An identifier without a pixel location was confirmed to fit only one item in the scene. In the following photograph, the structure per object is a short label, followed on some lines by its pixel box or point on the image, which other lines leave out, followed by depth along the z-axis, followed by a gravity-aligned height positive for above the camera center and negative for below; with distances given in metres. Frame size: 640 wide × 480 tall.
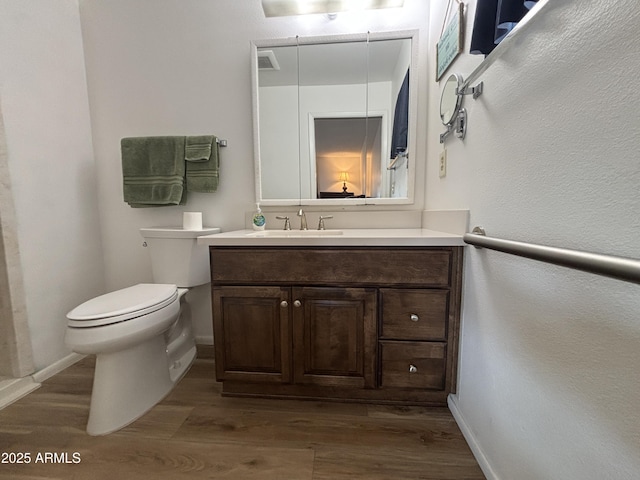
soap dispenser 1.57 -0.08
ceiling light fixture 1.43 +1.10
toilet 1.03 -0.52
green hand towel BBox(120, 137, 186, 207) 1.59 +0.23
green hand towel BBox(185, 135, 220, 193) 1.57 +0.26
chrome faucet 1.61 -0.08
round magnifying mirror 1.07 +0.46
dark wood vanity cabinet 1.11 -0.49
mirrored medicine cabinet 1.52 +0.52
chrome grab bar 0.36 -0.09
